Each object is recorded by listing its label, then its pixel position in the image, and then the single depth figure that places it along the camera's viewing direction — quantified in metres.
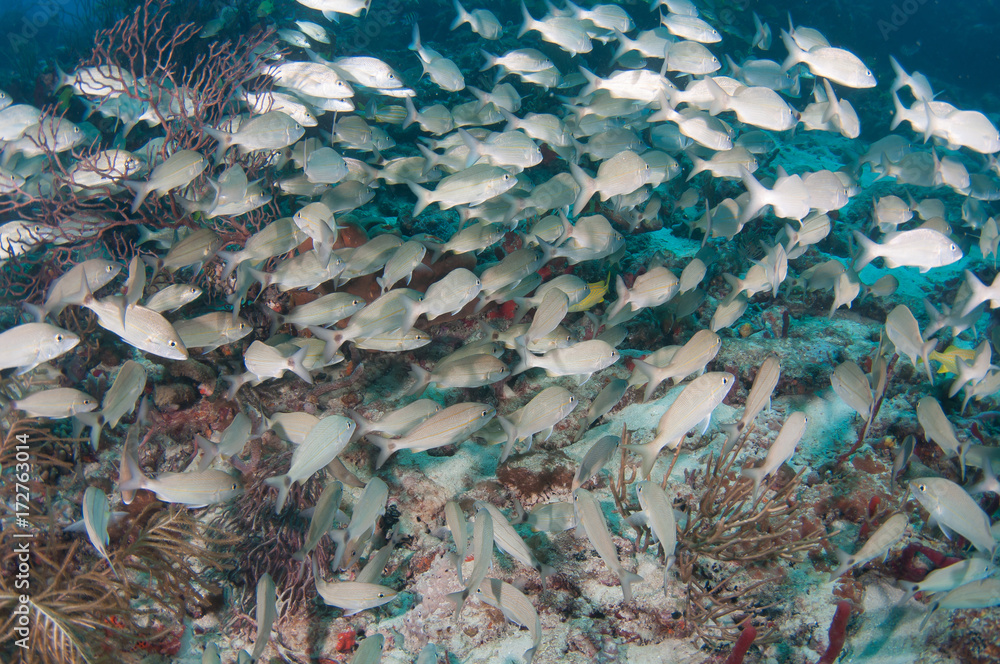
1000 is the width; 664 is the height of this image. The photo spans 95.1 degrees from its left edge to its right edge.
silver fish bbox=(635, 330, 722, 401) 3.12
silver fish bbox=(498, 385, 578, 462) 2.98
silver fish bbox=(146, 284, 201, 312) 3.59
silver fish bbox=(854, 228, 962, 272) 3.98
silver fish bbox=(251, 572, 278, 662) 2.36
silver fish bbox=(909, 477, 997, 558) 2.55
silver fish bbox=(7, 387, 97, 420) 3.05
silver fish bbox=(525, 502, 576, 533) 2.84
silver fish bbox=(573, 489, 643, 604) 2.34
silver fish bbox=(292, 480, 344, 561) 2.68
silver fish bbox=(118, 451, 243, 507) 2.66
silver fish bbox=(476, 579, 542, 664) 2.49
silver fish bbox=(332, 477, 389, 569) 2.60
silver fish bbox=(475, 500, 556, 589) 2.57
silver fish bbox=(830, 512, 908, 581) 2.57
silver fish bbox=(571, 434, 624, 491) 2.79
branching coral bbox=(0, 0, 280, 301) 4.53
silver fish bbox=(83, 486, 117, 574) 2.33
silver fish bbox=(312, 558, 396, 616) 2.56
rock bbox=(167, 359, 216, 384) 4.23
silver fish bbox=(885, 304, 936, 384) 3.59
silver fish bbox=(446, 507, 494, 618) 2.27
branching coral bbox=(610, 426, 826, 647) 2.80
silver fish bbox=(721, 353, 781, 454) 2.90
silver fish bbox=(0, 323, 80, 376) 3.00
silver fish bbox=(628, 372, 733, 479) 2.62
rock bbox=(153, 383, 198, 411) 4.09
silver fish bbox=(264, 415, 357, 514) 2.58
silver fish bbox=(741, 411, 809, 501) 2.65
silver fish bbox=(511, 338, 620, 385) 3.22
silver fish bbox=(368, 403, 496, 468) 2.86
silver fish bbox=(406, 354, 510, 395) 3.27
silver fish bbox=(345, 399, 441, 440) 3.00
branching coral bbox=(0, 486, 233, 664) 2.48
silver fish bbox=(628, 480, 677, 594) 2.38
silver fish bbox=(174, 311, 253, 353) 3.49
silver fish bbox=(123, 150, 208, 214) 3.71
